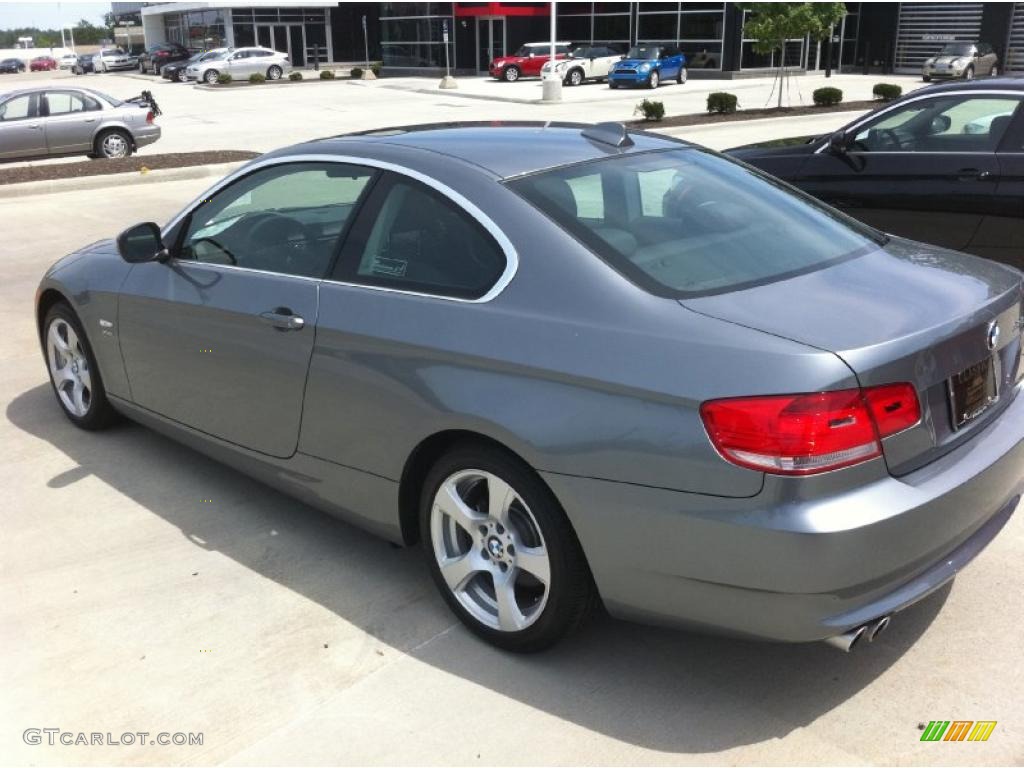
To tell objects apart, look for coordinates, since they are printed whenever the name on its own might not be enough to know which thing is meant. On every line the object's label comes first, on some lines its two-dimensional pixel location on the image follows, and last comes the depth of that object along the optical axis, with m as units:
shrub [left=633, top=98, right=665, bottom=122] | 23.23
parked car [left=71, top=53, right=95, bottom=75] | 63.56
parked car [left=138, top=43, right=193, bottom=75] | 56.56
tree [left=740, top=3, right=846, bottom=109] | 26.28
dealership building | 44.28
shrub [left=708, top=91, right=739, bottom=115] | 24.69
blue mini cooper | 38.03
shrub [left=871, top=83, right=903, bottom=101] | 28.14
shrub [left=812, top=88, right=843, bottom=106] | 26.84
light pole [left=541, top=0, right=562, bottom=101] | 31.81
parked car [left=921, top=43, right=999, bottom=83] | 39.91
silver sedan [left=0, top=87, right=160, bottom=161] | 17.66
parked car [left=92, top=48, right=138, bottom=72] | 62.09
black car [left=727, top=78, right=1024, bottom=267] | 6.62
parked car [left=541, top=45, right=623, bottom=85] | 40.56
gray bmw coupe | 2.62
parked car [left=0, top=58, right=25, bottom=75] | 79.94
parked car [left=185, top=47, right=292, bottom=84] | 46.59
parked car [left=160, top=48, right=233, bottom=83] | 48.47
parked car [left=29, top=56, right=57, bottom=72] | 82.56
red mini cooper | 42.84
